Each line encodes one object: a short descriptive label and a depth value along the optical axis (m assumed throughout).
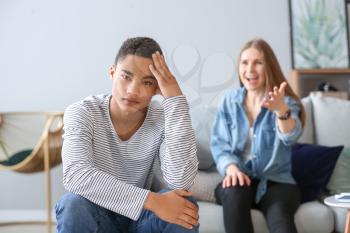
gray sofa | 1.83
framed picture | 2.96
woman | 1.76
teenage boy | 1.19
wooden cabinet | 2.85
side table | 1.48
